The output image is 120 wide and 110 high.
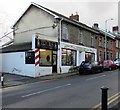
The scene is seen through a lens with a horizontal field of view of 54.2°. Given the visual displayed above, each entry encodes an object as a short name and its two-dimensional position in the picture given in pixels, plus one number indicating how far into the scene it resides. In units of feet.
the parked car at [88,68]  43.59
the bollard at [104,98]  10.78
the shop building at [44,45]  41.12
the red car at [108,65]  52.66
